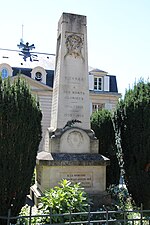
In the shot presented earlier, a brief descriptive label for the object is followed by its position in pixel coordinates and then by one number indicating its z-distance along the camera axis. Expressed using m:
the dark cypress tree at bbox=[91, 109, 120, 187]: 9.53
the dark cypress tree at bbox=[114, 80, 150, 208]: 7.71
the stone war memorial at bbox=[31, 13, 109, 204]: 7.65
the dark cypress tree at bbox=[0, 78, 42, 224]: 5.90
